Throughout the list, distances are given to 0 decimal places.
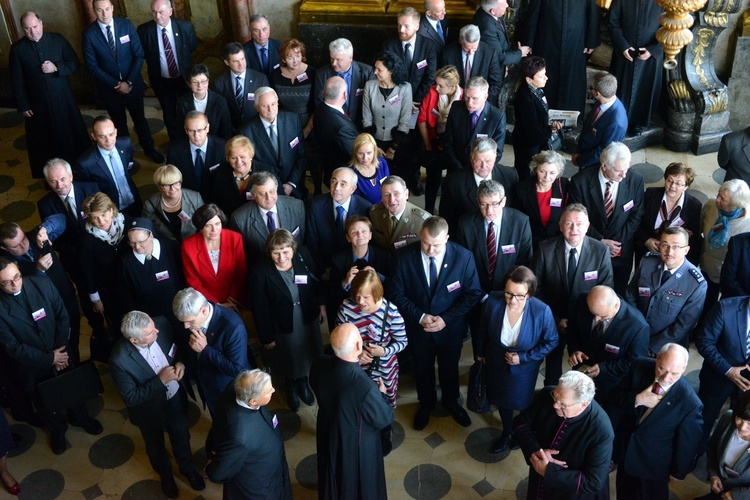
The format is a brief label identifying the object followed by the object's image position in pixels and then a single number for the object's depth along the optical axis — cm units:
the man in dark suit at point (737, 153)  654
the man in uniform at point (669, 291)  520
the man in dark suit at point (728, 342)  507
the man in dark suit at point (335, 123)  667
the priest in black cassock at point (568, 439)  429
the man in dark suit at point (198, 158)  668
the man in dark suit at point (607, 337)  492
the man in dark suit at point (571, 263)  536
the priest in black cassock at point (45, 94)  802
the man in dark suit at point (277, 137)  669
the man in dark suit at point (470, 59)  755
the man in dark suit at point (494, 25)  766
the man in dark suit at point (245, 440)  441
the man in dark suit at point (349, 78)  725
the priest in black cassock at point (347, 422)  460
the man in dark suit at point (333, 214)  588
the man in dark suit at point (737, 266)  538
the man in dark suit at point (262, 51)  780
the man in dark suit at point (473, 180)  597
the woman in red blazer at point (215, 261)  575
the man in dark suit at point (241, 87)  750
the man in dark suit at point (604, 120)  657
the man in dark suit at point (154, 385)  493
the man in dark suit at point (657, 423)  458
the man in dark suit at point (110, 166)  664
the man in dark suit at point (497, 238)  565
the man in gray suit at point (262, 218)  589
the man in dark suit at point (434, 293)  538
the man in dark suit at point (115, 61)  816
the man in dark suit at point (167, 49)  827
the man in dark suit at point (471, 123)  655
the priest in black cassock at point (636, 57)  812
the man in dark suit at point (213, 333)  492
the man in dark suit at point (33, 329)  533
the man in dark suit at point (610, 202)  599
